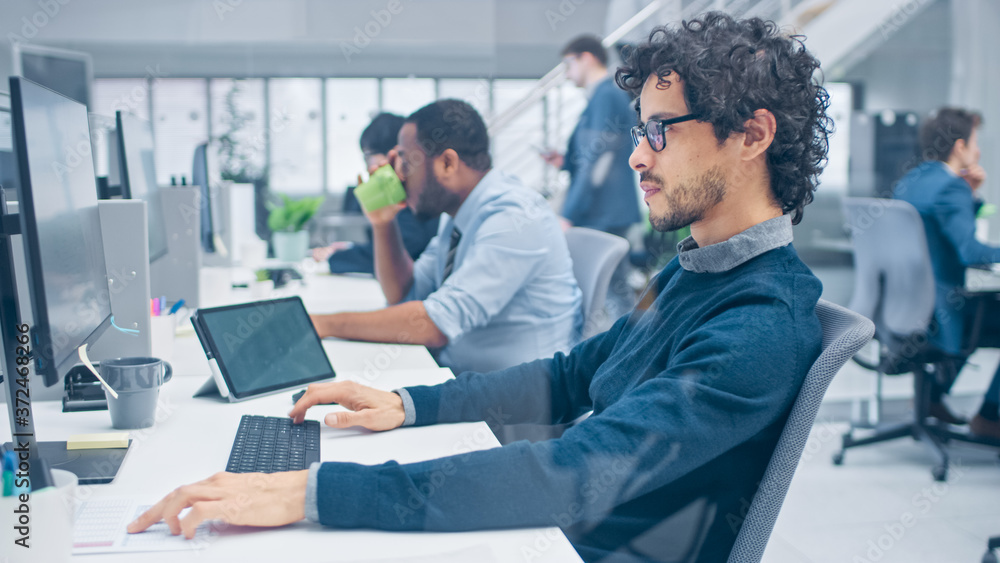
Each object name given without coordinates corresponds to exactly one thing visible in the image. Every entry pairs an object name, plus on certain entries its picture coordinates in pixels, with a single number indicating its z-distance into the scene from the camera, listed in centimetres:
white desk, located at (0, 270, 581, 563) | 80
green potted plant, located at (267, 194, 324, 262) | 326
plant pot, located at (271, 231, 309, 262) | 325
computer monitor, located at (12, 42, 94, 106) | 373
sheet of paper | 79
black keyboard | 102
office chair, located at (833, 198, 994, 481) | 283
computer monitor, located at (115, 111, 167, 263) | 193
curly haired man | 84
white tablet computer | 133
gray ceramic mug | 116
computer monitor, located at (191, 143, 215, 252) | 267
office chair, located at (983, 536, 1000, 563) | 209
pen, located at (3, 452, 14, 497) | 69
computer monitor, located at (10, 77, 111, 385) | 82
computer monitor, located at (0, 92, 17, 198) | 155
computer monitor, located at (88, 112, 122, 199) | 218
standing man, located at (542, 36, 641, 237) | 371
